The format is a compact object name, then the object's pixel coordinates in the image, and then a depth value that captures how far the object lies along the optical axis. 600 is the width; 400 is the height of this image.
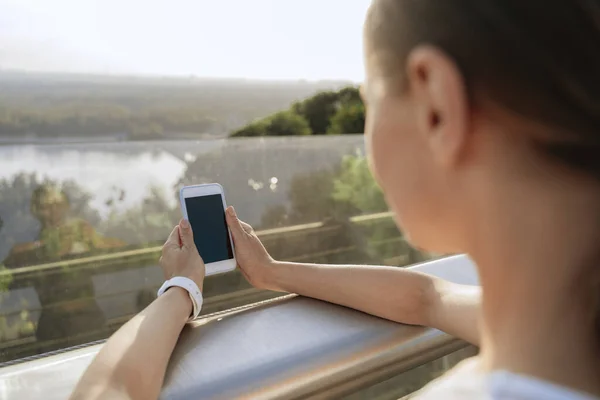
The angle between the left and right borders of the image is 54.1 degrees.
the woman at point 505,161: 0.40
